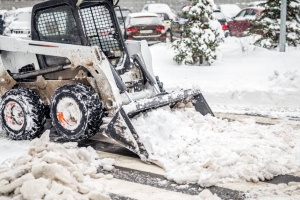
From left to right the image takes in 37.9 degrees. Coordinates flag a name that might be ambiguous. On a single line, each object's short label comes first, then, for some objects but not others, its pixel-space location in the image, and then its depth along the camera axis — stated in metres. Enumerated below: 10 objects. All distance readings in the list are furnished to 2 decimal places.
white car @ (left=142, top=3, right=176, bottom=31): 22.97
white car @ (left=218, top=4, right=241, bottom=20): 28.08
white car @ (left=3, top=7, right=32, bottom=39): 16.48
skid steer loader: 5.64
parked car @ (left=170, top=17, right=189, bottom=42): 20.23
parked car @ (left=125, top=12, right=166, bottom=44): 18.22
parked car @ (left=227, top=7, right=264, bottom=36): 21.48
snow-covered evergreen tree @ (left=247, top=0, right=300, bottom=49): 13.71
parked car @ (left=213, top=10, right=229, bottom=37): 20.05
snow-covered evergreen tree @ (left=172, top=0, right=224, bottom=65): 11.92
